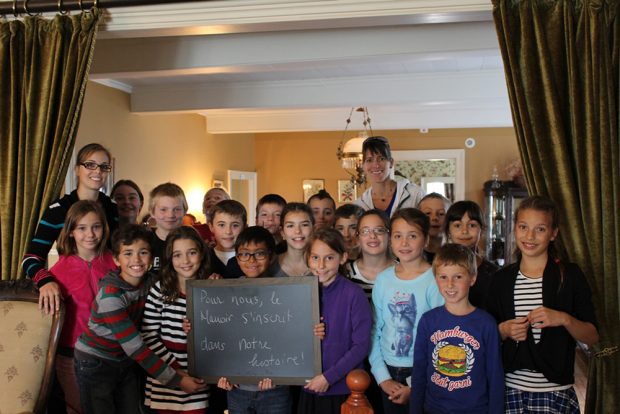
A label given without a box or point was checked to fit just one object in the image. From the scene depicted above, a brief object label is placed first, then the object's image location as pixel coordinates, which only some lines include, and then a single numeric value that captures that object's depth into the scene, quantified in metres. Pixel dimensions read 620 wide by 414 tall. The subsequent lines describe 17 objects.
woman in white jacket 3.18
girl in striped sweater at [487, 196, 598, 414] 2.04
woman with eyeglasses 2.54
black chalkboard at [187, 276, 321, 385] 2.19
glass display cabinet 8.30
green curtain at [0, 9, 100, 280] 2.66
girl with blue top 2.20
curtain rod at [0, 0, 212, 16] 2.60
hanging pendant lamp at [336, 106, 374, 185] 6.42
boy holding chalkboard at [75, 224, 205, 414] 2.25
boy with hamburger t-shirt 2.00
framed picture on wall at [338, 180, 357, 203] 9.91
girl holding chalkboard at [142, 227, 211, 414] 2.35
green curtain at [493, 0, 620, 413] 2.27
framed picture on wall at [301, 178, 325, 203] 10.05
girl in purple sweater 2.17
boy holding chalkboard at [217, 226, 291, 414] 2.26
